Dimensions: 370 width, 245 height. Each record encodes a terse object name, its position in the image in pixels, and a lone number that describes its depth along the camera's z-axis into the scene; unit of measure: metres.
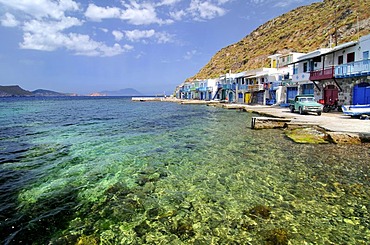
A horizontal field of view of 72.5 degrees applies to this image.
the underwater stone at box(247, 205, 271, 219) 5.98
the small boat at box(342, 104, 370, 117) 21.16
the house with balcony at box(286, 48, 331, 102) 32.53
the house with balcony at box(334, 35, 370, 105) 24.55
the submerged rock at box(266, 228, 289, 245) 4.91
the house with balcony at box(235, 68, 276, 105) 49.11
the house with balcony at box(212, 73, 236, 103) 63.62
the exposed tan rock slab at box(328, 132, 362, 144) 13.12
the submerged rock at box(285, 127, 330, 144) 13.66
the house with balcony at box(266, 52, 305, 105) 40.49
